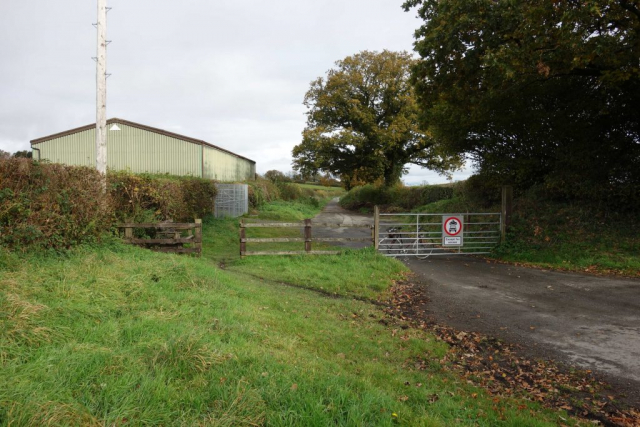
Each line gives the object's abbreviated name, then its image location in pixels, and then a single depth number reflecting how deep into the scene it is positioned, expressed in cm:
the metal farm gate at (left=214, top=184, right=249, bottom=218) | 2523
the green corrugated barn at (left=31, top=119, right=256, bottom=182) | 3039
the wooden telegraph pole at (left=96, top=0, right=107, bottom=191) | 1118
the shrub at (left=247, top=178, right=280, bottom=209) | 3228
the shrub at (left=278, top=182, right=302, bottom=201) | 4605
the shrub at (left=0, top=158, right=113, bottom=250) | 672
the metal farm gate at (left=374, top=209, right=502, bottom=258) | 1463
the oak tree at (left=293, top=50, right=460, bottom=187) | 3766
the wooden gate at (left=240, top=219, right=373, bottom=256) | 1206
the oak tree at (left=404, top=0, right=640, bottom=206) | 1082
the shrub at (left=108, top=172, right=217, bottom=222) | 1191
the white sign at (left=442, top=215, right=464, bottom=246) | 1466
